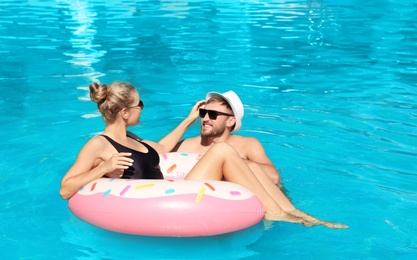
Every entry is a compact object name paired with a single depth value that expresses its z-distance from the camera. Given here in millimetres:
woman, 4148
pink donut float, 3959
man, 4934
